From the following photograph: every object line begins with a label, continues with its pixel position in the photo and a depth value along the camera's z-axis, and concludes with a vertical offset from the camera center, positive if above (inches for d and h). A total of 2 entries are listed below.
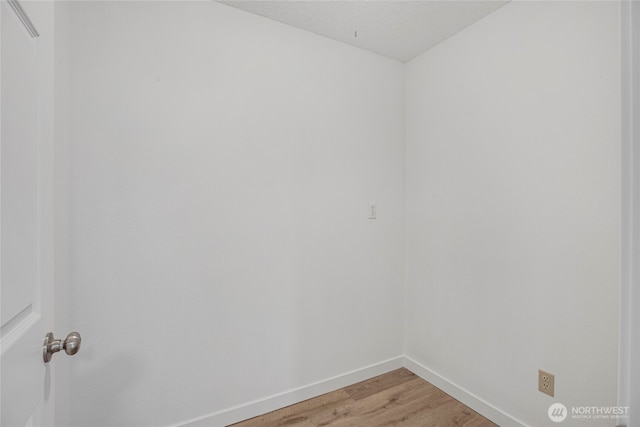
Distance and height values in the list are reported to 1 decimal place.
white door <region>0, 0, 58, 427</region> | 19.7 +0.0
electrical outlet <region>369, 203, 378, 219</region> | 87.6 -0.4
